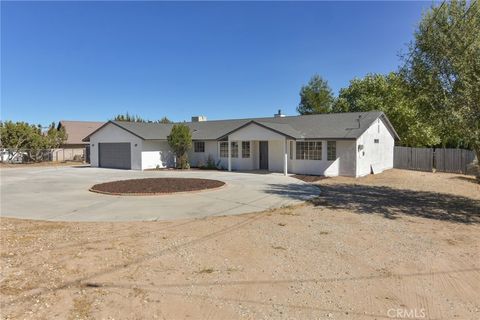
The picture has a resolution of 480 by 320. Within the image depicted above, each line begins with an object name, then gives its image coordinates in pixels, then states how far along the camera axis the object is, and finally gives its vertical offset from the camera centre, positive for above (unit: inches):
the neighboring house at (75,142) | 1433.3 +69.4
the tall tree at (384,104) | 1134.4 +201.1
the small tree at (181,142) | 983.6 +40.8
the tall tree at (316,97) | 1765.5 +307.8
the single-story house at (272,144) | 780.0 +29.3
